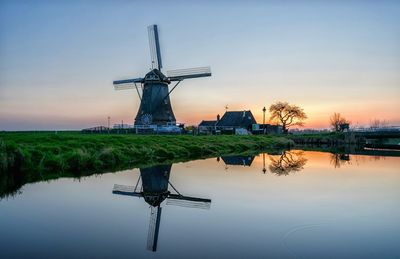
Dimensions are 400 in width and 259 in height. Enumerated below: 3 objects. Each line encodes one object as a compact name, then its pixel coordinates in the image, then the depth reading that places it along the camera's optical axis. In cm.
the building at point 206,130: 4206
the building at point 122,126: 3314
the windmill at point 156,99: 3462
